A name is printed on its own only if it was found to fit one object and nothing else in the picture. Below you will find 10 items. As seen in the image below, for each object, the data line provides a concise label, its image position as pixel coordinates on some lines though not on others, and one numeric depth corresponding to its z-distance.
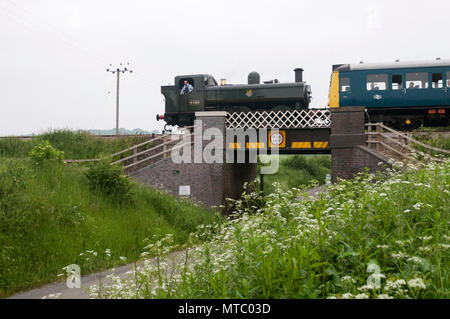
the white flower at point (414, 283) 3.09
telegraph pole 30.83
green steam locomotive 18.78
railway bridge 15.38
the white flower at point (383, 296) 3.04
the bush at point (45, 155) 12.59
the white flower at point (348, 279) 3.58
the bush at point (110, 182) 12.20
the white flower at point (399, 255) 3.63
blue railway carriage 17.22
